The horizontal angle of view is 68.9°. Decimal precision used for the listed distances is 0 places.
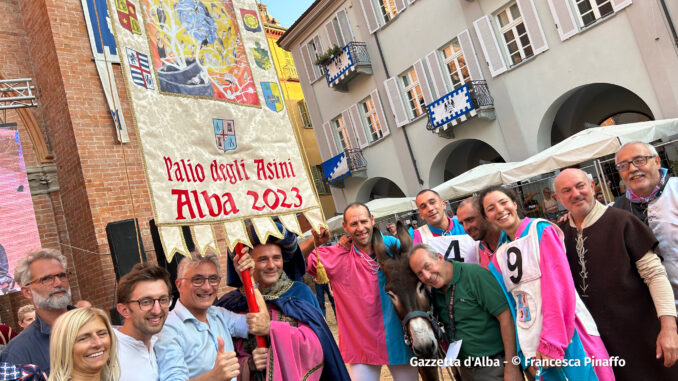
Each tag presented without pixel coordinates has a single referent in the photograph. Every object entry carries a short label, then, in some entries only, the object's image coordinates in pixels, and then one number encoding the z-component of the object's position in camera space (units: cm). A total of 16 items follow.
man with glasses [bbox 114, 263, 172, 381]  235
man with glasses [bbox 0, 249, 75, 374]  290
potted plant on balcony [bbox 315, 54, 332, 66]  1784
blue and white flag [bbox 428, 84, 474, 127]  1366
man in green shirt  277
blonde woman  208
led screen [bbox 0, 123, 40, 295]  730
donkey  286
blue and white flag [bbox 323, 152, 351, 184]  1806
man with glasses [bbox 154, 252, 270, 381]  238
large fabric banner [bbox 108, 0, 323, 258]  245
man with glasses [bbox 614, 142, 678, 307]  281
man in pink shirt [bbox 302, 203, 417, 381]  336
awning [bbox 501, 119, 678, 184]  755
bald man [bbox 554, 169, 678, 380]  260
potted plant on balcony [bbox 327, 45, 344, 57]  1725
